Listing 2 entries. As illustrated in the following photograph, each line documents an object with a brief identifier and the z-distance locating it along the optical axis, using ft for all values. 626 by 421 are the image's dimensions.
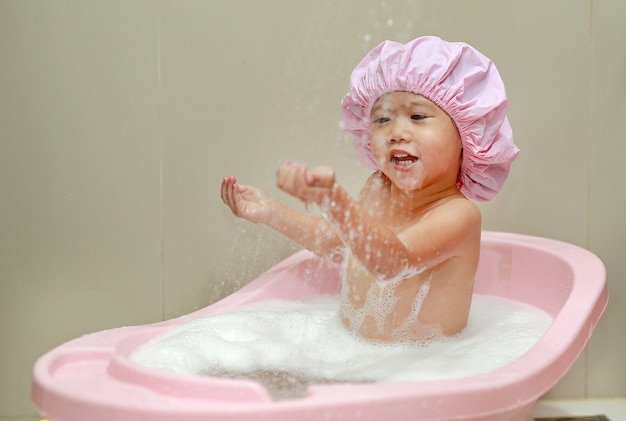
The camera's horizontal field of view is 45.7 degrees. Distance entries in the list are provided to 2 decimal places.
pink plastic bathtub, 2.87
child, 4.00
